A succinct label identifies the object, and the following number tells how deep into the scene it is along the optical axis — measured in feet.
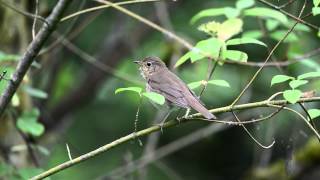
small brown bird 23.13
